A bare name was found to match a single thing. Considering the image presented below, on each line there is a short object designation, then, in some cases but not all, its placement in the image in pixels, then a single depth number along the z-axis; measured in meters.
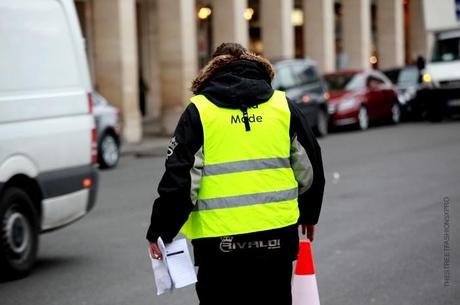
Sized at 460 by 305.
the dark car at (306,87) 23.20
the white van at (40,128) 8.00
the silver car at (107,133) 18.17
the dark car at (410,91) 29.38
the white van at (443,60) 26.16
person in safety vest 4.34
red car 26.06
